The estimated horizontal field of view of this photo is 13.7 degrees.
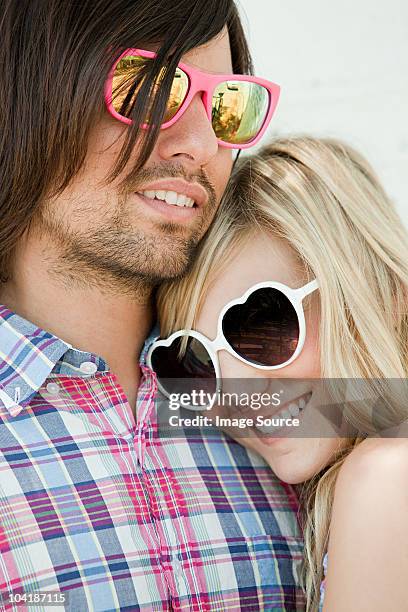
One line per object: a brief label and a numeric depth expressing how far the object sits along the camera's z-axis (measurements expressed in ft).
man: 3.81
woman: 3.93
